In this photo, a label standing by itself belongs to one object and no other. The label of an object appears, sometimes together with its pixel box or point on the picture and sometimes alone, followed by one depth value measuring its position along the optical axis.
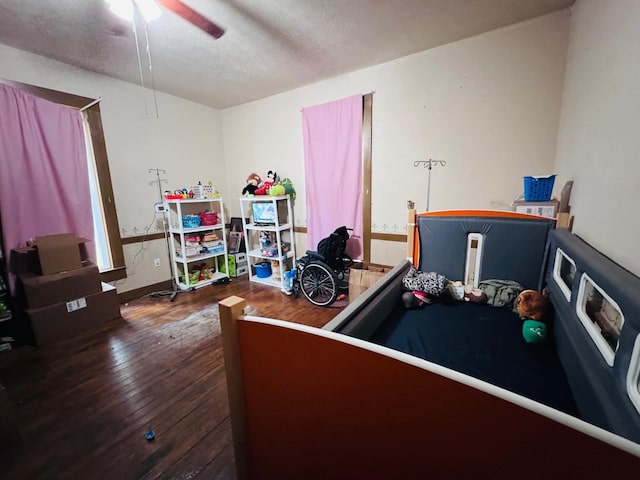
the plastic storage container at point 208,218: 3.59
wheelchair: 2.81
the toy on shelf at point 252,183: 3.55
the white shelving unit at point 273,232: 3.39
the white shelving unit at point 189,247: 3.34
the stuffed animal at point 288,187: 3.51
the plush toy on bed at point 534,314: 1.36
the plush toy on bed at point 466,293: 1.86
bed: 0.48
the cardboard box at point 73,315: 2.19
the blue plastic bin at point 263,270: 3.74
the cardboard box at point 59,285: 2.17
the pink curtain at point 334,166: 2.97
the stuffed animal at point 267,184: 3.48
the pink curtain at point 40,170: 2.22
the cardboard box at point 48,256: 2.26
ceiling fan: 1.37
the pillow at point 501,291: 1.78
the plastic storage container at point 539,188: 1.81
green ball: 1.36
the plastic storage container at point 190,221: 3.41
